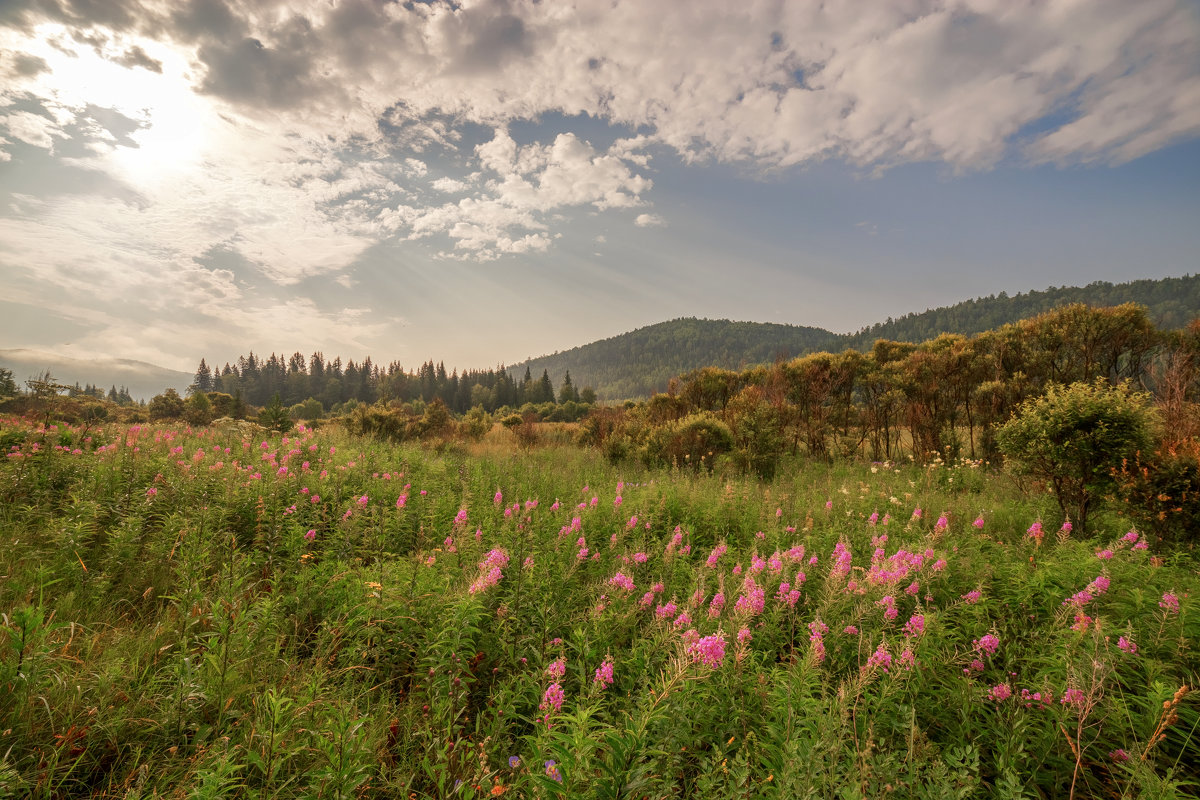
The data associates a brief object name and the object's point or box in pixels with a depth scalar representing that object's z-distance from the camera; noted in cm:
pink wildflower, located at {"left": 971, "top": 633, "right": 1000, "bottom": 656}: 254
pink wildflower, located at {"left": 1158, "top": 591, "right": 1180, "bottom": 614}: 273
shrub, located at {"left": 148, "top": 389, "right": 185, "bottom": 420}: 2920
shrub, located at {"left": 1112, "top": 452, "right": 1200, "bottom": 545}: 531
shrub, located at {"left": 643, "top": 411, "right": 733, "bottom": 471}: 1254
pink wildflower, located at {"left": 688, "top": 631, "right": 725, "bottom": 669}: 212
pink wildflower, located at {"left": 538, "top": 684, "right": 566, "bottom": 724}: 198
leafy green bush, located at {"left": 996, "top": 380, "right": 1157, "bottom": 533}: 591
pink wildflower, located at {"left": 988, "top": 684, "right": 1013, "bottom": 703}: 230
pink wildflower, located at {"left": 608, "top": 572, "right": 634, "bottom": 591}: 340
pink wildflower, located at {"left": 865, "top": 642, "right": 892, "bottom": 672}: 227
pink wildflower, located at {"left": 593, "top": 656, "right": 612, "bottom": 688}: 208
